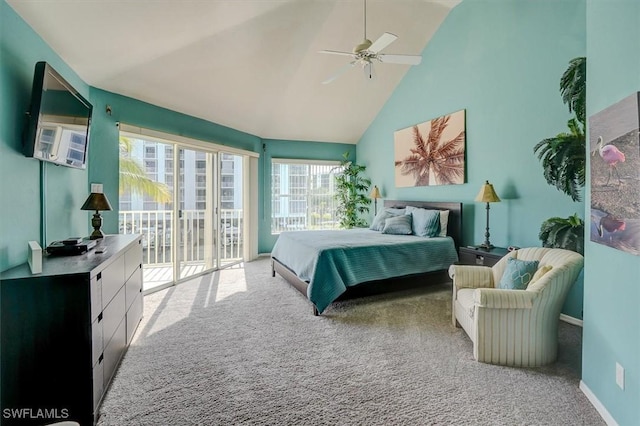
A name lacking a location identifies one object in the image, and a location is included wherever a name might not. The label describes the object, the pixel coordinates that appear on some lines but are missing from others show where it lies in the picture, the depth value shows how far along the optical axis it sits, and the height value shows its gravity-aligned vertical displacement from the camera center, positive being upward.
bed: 3.39 -0.63
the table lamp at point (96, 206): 2.87 +0.04
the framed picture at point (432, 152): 4.55 +0.92
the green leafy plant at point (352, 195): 6.73 +0.31
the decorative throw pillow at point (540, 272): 2.41 -0.50
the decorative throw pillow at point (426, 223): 4.50 -0.20
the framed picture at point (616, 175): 1.48 +0.17
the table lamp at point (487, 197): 3.79 +0.15
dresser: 1.61 -0.72
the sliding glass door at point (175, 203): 4.54 +0.11
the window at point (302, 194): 6.79 +0.34
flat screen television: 2.06 +0.67
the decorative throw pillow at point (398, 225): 4.72 -0.24
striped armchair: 2.27 -0.82
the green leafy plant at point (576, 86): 2.62 +1.06
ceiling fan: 3.00 +1.62
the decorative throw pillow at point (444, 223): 4.52 -0.20
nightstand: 3.56 -0.56
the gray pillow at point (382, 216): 5.17 -0.11
